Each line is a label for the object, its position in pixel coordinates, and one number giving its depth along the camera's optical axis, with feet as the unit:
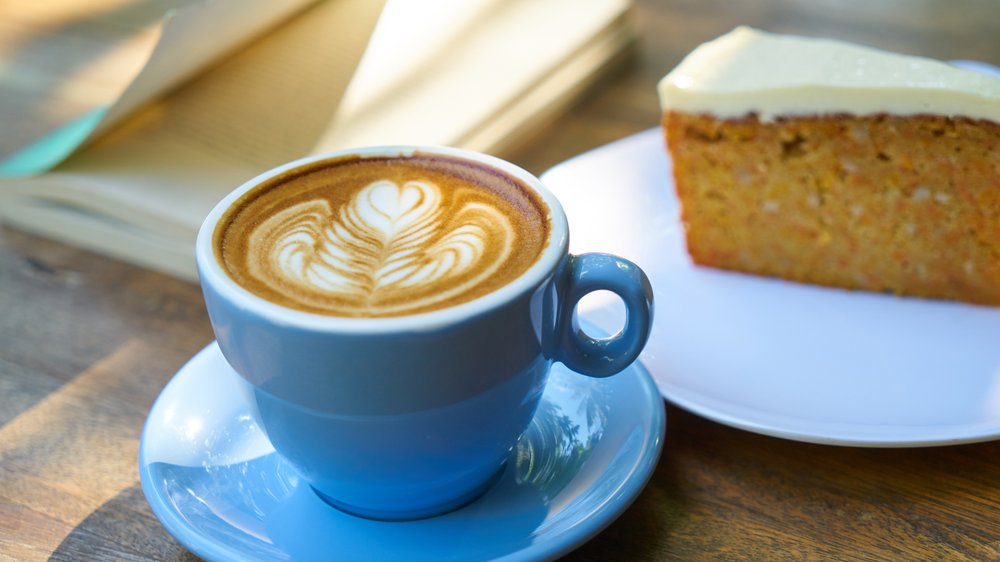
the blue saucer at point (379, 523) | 1.61
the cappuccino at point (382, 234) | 1.60
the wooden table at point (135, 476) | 1.67
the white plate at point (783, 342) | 1.78
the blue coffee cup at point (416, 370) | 1.55
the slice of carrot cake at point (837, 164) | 2.08
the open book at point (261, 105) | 2.08
